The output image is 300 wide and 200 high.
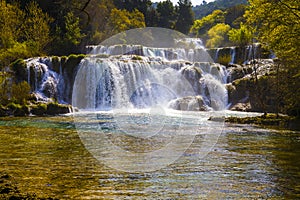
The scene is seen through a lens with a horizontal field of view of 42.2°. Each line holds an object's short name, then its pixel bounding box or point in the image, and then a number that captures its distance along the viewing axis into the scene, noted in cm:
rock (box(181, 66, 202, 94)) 3131
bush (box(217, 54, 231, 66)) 3649
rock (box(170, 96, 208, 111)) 2681
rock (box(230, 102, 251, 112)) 2695
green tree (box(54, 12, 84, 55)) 4166
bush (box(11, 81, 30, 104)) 2412
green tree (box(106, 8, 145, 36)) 5519
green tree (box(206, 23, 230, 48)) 6228
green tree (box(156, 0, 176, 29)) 7388
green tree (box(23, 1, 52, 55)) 3781
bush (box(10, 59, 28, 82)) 2842
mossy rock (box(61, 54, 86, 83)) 3044
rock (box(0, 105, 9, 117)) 2167
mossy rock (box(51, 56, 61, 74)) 3023
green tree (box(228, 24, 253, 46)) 4292
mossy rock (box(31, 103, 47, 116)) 2289
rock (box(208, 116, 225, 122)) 1958
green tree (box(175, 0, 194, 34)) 7900
